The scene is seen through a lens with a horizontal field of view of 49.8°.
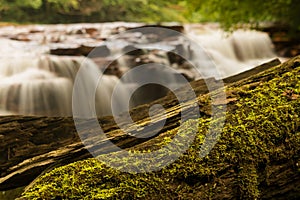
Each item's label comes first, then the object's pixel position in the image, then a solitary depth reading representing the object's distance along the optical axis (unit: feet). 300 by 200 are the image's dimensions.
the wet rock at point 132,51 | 20.34
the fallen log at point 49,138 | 6.38
